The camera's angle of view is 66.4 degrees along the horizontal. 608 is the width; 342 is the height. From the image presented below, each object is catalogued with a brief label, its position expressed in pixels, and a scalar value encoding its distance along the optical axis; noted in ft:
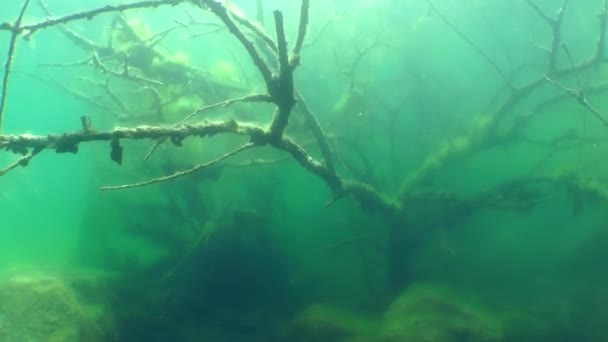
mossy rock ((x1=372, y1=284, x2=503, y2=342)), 19.04
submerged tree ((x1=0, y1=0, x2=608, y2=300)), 22.47
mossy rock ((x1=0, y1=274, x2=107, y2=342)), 21.07
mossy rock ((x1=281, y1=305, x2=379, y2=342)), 20.48
